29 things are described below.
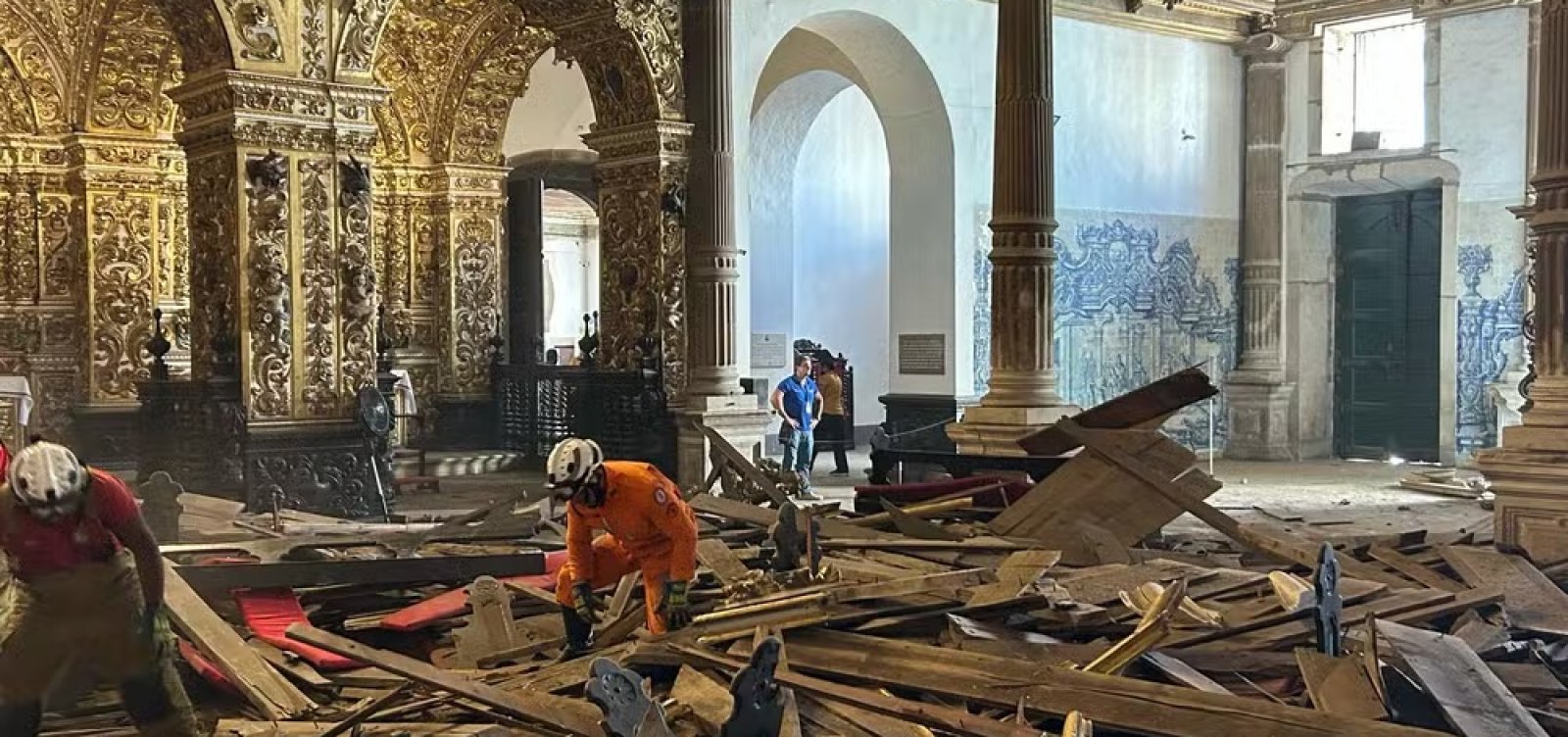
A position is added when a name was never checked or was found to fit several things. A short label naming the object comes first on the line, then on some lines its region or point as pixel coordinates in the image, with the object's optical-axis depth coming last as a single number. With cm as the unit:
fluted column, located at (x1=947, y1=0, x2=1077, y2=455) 1098
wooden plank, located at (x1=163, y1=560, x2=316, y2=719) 557
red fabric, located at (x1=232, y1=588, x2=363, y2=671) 613
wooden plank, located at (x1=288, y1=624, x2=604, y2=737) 505
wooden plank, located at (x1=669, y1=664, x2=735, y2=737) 511
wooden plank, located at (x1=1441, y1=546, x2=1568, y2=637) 659
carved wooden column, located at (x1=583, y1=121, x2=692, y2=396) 1319
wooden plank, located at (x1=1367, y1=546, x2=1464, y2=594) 717
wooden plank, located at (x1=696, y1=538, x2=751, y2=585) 719
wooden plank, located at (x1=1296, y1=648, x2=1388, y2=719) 498
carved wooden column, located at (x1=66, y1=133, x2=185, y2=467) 1488
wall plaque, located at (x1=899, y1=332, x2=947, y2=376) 1638
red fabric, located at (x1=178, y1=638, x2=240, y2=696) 580
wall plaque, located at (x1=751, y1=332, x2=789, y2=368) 1880
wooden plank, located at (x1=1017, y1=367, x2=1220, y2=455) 868
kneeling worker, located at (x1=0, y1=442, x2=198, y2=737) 460
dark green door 1864
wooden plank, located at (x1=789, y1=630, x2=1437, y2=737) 479
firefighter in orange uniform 571
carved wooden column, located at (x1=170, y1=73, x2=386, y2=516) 1080
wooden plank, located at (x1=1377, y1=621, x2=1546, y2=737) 481
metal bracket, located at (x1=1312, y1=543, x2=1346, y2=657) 546
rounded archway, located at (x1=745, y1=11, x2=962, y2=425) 1627
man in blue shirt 1408
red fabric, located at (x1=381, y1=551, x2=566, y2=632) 669
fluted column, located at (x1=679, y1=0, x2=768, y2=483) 1318
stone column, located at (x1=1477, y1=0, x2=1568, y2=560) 834
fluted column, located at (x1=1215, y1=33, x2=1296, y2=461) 1939
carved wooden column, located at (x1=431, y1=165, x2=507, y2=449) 1694
